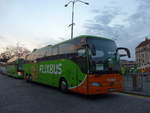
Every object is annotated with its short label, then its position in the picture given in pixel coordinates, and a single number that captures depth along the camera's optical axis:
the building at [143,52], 94.94
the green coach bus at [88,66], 8.51
